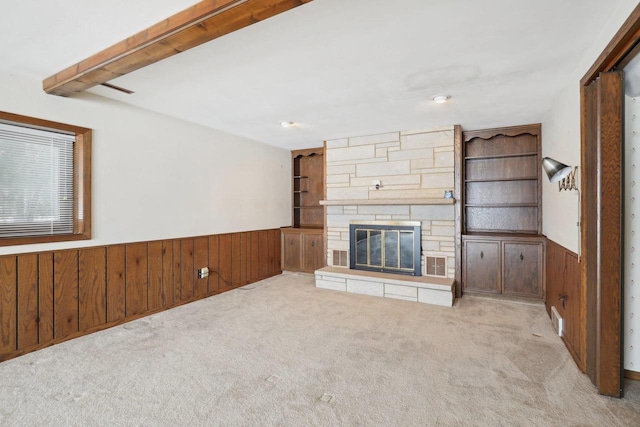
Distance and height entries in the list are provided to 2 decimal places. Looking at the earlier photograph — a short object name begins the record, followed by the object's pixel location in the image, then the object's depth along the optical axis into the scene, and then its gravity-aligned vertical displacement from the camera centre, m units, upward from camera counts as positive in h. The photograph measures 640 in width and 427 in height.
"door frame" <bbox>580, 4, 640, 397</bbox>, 1.99 -0.23
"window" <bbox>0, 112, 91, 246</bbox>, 2.60 +0.30
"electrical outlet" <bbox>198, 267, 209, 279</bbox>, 4.16 -0.77
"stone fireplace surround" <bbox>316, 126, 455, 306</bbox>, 4.22 +0.27
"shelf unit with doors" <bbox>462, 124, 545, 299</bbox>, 3.96 +0.03
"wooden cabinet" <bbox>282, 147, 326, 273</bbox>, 5.46 -0.05
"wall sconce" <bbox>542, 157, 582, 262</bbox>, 2.32 +0.32
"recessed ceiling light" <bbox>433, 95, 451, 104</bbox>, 3.11 +1.15
